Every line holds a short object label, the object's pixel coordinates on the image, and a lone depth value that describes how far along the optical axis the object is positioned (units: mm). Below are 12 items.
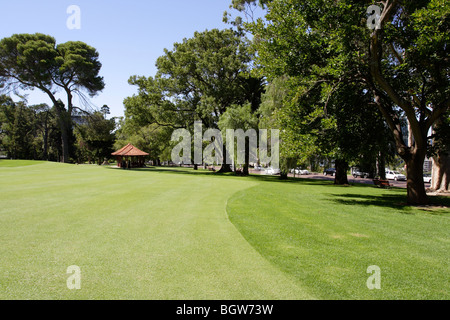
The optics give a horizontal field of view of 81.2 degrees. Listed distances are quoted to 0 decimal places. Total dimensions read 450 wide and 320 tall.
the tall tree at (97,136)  60256
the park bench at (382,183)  28547
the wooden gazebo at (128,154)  51281
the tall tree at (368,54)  13242
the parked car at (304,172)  58194
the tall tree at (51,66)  48656
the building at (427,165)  71412
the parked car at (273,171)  57484
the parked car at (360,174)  54562
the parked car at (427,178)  40594
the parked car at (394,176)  46759
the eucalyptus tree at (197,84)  40844
